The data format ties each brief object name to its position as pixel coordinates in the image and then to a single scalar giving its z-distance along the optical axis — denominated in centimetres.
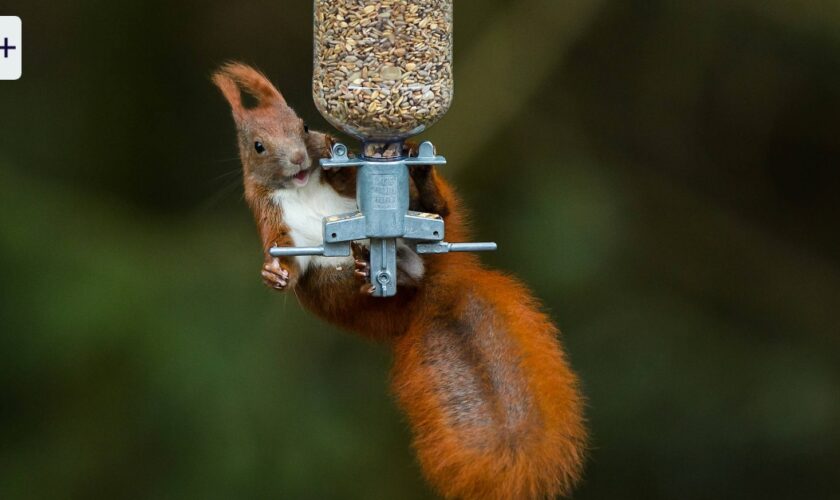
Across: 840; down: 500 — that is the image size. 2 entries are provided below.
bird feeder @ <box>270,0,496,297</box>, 543
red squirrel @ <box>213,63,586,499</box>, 561
